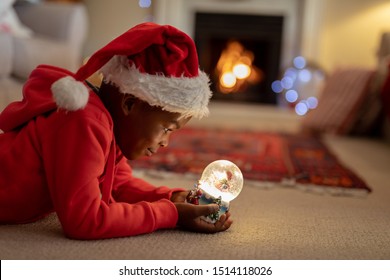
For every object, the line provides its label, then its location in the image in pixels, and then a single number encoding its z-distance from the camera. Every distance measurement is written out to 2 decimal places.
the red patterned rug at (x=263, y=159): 1.56
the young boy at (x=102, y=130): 0.84
